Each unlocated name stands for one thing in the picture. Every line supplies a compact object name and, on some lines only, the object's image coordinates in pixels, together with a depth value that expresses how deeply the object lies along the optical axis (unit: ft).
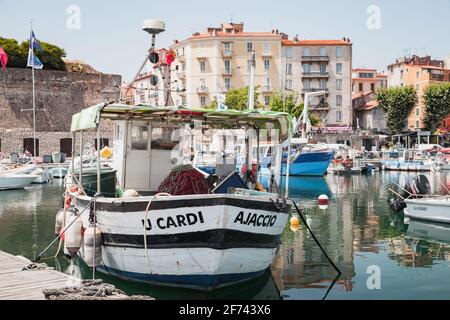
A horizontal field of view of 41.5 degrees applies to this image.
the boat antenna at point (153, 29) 39.42
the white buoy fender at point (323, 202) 84.22
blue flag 139.23
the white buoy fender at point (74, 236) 38.04
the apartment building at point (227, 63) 229.25
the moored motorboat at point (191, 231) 32.27
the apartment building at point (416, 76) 247.99
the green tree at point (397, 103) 226.17
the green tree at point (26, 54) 189.47
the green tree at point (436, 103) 222.07
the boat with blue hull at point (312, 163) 151.43
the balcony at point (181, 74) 235.40
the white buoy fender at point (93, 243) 35.47
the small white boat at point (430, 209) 62.69
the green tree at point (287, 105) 210.79
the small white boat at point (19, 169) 113.50
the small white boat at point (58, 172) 140.36
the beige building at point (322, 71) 235.40
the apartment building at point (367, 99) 257.34
